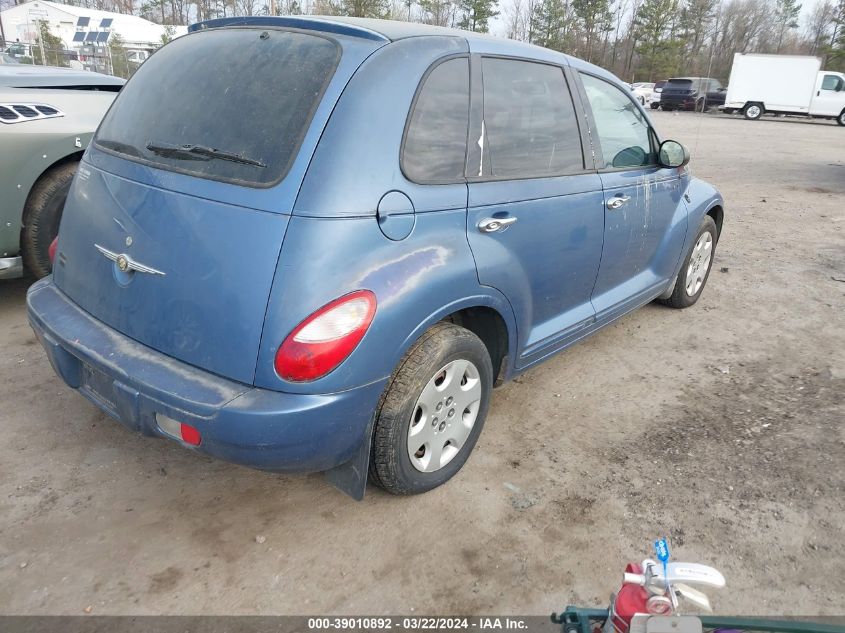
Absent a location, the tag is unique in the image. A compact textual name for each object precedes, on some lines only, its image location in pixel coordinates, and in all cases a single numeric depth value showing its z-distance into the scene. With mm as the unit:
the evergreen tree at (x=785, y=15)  61375
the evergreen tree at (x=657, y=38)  52219
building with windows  44719
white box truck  27484
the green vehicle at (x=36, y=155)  4082
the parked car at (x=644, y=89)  35116
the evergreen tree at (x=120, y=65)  25950
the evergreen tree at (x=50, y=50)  27438
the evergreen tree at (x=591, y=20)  53031
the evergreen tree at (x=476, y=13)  48797
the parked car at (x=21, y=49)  24484
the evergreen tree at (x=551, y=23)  52281
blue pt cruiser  2078
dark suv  32209
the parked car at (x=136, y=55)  30991
